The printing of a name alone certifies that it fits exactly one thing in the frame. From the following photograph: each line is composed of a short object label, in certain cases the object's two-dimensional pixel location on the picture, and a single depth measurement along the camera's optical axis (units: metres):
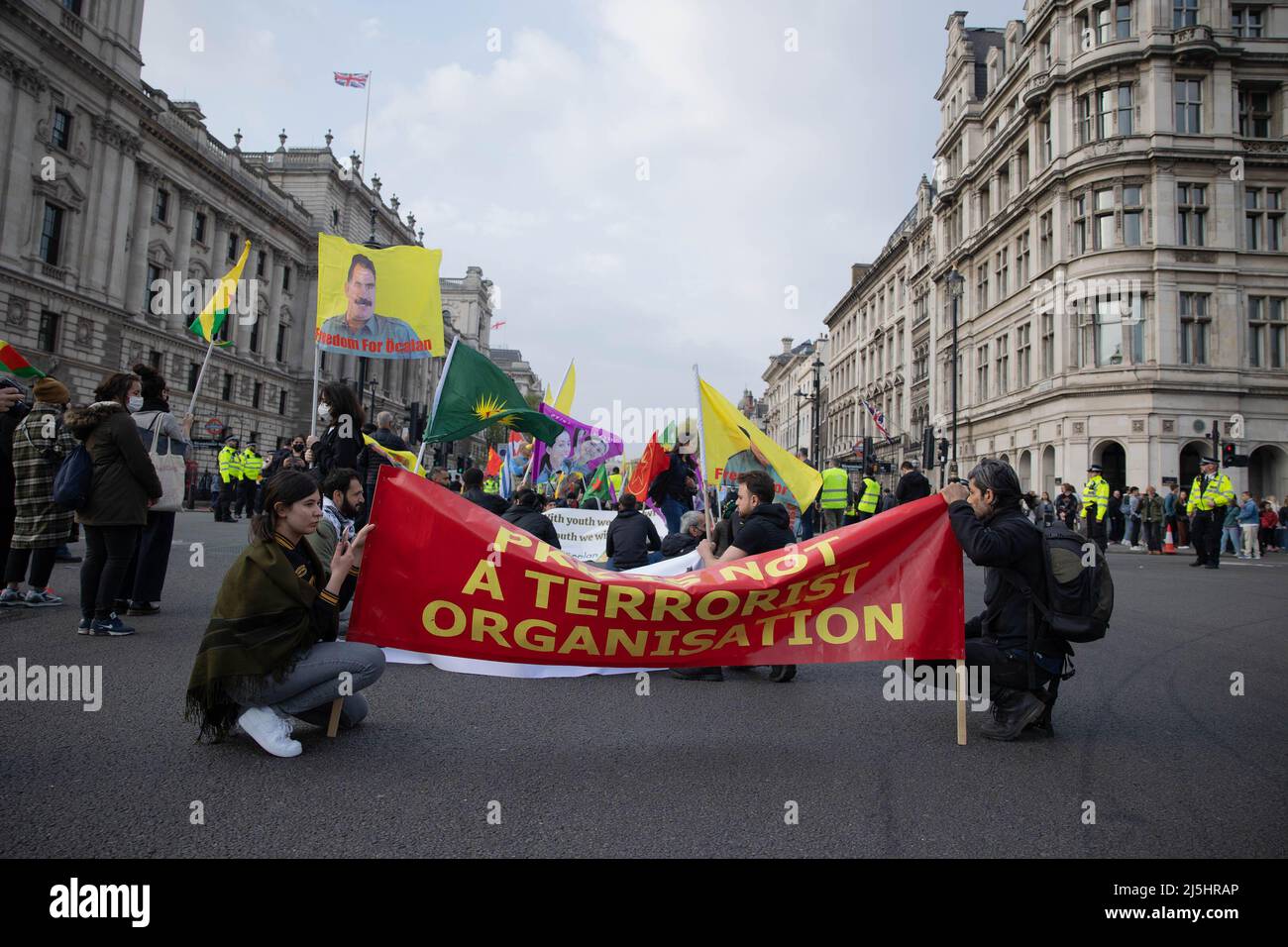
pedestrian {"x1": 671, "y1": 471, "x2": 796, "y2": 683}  5.55
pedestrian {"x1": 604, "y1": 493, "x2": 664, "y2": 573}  8.01
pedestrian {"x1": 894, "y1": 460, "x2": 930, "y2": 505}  11.59
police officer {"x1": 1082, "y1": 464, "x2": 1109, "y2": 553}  19.03
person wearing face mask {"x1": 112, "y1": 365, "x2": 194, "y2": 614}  6.89
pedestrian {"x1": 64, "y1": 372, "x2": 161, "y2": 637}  5.87
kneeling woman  3.54
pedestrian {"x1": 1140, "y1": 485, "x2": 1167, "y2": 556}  21.89
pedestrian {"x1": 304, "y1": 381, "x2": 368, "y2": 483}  6.68
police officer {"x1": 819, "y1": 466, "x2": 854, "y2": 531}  16.45
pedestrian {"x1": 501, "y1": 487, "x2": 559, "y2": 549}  7.03
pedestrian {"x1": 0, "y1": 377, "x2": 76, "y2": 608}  6.34
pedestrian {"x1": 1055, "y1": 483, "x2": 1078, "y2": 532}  20.02
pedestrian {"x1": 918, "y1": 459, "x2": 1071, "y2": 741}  4.19
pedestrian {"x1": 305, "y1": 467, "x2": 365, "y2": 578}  5.21
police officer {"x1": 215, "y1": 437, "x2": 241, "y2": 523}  20.30
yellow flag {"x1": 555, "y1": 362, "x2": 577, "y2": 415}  15.94
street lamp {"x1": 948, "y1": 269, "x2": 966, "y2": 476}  27.38
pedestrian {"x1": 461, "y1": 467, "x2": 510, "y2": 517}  8.17
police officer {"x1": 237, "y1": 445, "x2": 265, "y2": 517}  20.67
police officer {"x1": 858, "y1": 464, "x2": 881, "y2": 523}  16.95
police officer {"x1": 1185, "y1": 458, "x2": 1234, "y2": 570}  14.73
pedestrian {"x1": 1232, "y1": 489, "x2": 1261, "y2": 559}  20.98
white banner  12.54
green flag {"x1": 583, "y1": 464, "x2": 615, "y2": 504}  19.25
